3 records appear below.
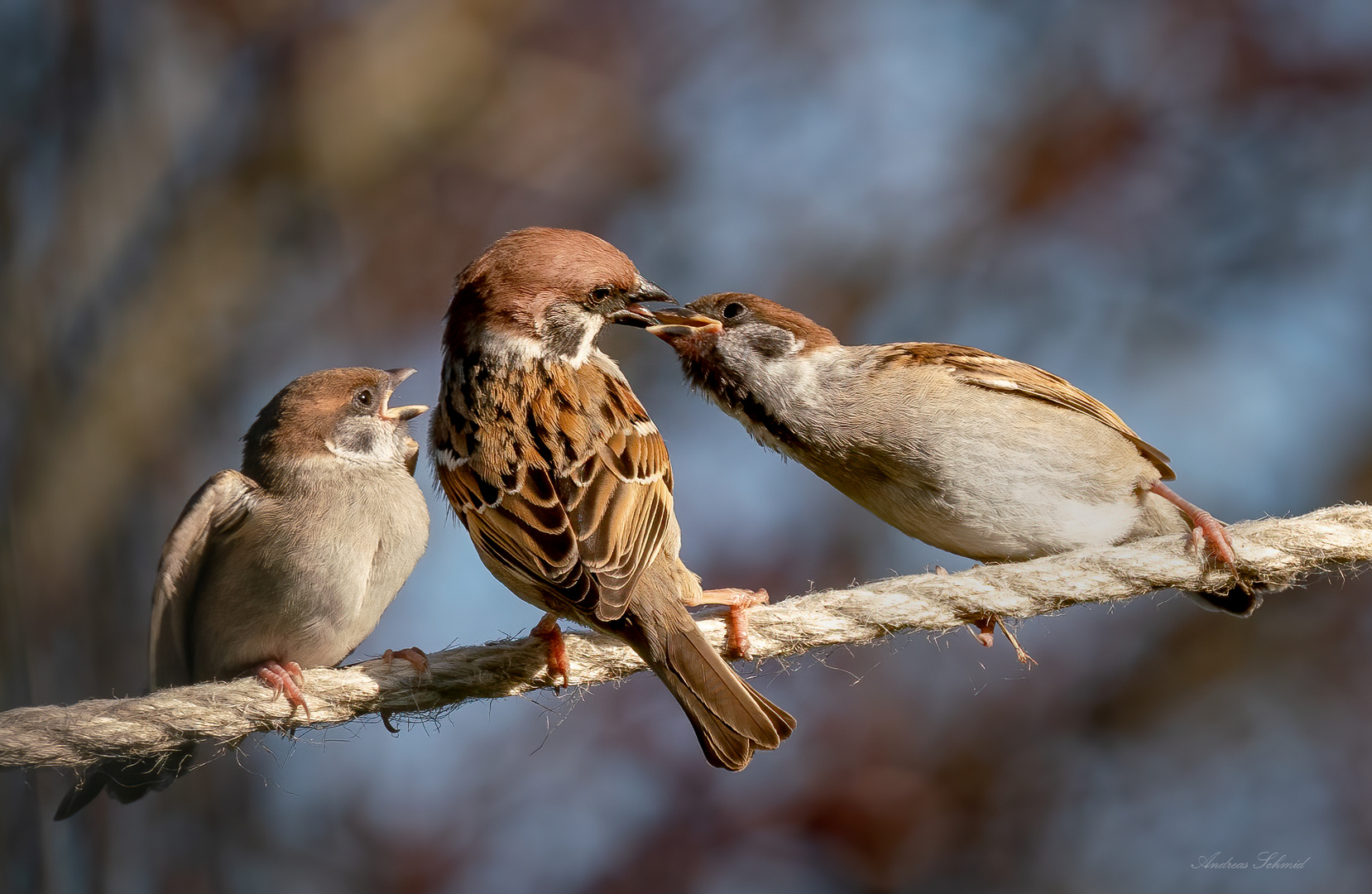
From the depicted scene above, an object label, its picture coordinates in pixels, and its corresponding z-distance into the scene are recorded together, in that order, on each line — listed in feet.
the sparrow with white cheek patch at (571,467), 12.75
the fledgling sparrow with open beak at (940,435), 16.19
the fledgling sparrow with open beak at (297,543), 17.30
